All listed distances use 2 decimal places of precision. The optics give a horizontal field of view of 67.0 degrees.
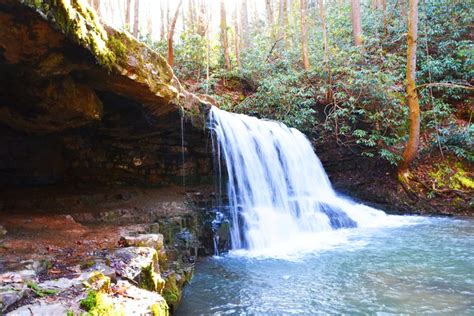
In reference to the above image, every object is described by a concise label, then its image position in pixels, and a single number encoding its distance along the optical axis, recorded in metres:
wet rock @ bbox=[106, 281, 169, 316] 2.88
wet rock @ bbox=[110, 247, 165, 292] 3.62
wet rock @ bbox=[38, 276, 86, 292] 2.94
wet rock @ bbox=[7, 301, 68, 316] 2.45
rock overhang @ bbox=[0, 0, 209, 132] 3.89
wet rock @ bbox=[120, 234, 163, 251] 4.60
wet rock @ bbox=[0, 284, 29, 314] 2.51
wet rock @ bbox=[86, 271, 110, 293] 3.04
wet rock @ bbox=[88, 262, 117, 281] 3.39
